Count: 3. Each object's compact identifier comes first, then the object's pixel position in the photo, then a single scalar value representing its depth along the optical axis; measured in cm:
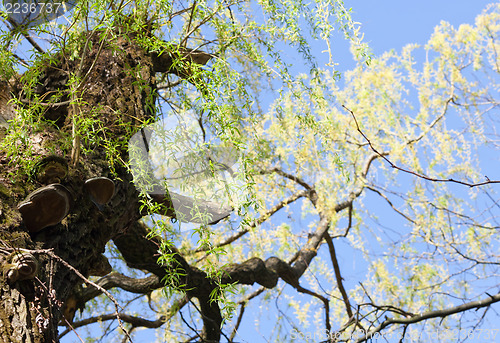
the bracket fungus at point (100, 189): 628
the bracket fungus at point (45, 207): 610
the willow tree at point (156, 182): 613
